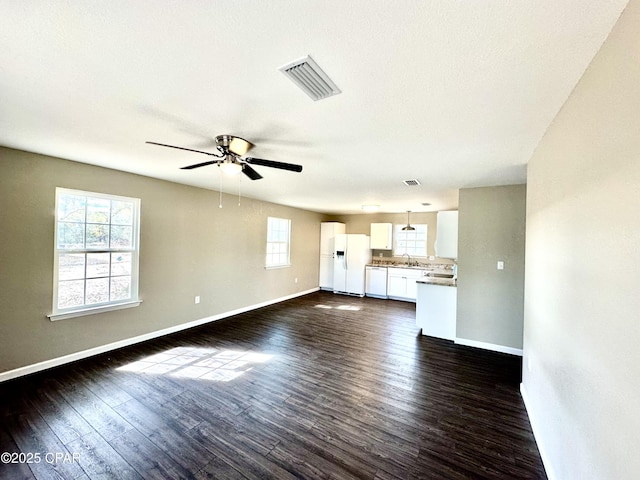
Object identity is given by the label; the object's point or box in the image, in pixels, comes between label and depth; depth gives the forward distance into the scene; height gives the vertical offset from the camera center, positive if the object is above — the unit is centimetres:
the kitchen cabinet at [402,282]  686 -96
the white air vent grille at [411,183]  381 +89
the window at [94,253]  320 -21
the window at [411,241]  738 +11
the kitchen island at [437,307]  429 -100
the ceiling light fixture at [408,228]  705 +44
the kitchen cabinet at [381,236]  764 +23
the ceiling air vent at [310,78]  135 +88
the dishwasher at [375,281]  723 -100
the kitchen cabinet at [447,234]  448 +20
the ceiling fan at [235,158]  225 +74
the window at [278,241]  635 +1
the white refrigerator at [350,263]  744 -53
